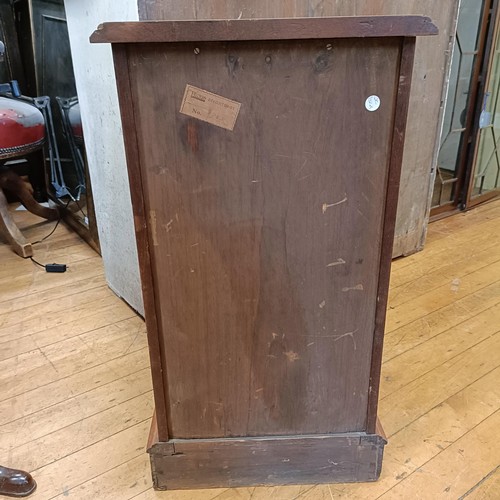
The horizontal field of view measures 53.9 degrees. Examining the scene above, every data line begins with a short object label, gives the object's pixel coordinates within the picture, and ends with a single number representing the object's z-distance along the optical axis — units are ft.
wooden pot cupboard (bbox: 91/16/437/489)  2.94
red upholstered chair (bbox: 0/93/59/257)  8.33
